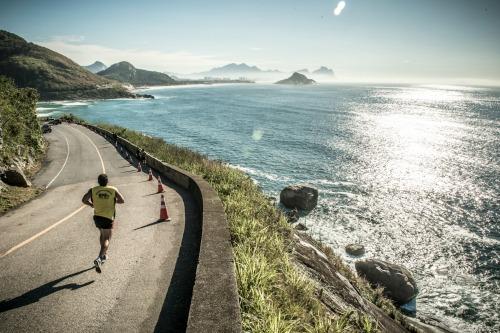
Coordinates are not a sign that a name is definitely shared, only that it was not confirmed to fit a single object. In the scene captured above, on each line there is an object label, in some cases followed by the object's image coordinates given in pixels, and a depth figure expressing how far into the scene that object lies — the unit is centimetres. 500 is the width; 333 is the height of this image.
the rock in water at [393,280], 1483
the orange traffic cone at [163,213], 1041
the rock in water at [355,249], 1873
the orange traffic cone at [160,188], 1429
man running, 704
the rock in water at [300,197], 2431
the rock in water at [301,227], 2059
